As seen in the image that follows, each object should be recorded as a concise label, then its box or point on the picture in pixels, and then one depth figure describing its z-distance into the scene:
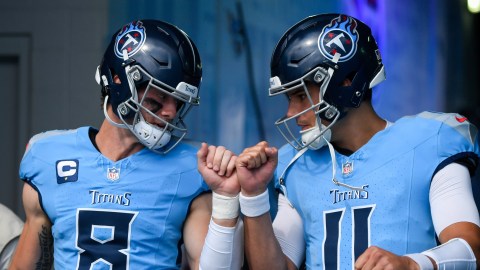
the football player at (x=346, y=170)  5.89
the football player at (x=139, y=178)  6.21
